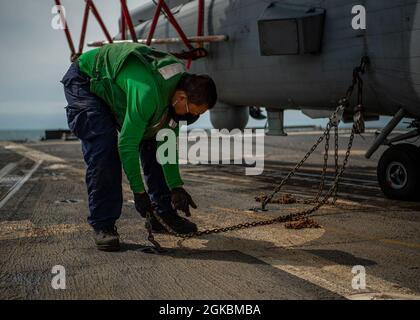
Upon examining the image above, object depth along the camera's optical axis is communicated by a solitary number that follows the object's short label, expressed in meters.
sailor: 4.20
